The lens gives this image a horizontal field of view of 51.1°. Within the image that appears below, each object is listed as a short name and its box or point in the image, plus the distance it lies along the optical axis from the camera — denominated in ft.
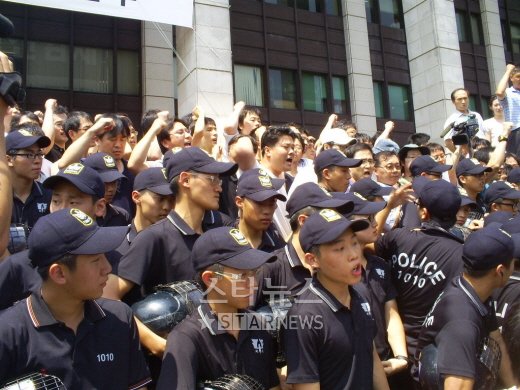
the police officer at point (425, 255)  14.07
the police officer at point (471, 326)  9.98
